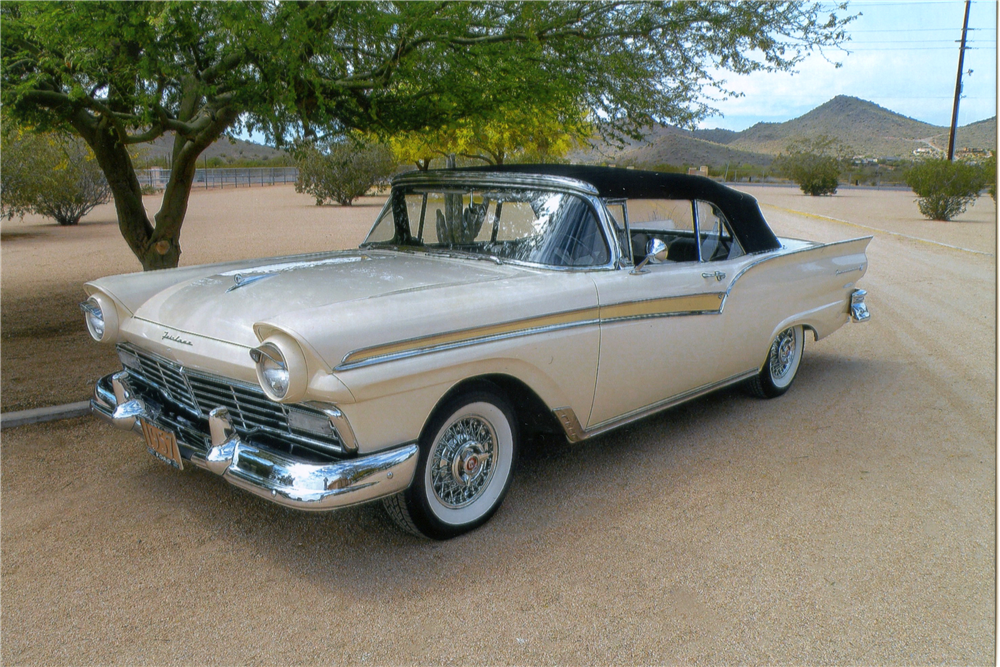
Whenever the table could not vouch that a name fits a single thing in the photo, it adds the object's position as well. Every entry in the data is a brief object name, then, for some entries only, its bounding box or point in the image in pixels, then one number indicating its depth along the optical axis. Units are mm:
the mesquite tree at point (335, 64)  4891
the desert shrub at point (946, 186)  21281
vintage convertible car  2730
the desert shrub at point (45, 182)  18047
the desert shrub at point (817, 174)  34375
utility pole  30359
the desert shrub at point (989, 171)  22253
